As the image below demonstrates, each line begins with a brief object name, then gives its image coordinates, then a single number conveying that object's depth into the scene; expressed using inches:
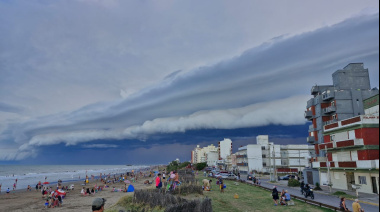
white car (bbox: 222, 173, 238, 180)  2137.7
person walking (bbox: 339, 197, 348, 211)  706.8
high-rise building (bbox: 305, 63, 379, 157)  1812.3
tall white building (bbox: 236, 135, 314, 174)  3435.0
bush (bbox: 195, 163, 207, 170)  3987.2
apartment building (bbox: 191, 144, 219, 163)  6989.2
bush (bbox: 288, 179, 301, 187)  1648.6
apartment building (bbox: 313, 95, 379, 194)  1107.4
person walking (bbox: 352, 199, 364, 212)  550.8
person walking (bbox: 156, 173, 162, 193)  861.2
